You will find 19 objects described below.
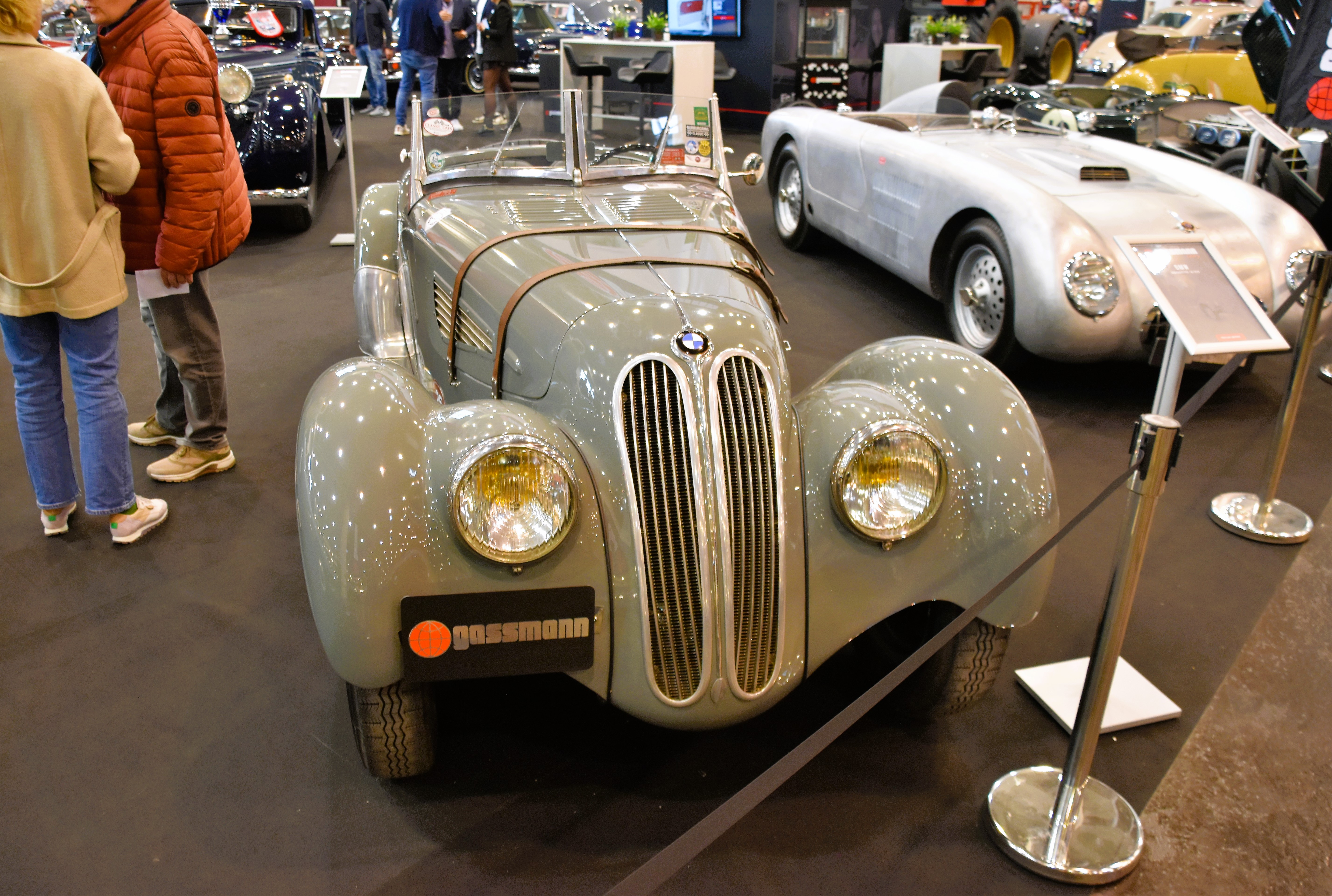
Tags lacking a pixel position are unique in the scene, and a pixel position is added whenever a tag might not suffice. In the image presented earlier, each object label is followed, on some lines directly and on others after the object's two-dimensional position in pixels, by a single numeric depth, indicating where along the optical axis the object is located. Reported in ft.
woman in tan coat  8.51
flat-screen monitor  43.55
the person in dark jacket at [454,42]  32.40
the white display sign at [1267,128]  13.52
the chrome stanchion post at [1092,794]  5.87
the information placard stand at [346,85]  20.25
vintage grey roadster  6.17
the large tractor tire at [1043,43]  45.96
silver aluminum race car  13.53
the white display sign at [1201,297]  7.89
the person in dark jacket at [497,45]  32.35
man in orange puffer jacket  9.48
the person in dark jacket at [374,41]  39.27
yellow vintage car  33.45
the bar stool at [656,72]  35.45
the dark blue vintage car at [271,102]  21.33
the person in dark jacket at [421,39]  31.42
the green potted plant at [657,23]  40.57
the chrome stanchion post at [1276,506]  10.45
